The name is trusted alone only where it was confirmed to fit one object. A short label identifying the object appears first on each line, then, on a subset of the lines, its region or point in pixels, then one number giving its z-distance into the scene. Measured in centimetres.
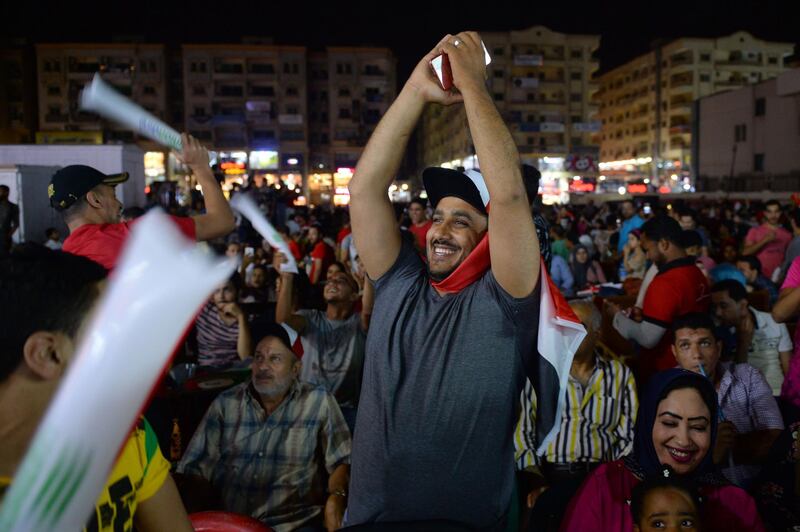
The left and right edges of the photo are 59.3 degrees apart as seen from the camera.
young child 281
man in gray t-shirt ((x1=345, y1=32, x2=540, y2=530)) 209
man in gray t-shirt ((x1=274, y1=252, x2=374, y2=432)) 534
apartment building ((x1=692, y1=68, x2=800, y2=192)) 4894
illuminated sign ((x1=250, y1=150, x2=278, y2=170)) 8350
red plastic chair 247
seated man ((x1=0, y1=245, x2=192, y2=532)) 134
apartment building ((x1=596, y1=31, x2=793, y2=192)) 8731
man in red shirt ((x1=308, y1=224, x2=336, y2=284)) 991
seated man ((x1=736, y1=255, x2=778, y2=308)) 788
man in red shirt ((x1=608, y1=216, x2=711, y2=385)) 502
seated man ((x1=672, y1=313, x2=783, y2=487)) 405
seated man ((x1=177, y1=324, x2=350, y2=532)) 382
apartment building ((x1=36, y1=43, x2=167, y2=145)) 7869
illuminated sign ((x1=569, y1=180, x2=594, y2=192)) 6591
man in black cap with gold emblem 343
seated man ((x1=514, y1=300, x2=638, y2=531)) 420
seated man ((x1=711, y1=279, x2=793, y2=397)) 550
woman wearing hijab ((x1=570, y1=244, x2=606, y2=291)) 1098
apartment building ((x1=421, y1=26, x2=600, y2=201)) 8462
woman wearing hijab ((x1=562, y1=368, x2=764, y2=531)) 307
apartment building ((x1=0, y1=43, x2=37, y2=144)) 7625
